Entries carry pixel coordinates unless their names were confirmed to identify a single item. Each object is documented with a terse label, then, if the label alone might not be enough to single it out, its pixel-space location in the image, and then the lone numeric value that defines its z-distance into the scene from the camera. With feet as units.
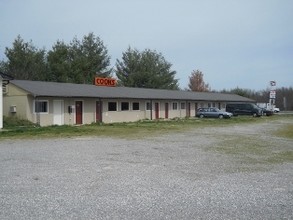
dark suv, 127.74
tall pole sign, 121.88
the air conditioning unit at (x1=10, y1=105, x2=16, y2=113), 75.85
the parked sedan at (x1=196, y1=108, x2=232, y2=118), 114.91
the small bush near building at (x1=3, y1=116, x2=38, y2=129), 70.67
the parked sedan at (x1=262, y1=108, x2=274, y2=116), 134.86
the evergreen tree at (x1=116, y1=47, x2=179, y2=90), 168.83
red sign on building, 110.21
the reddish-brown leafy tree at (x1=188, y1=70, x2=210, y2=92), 215.33
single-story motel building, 74.88
